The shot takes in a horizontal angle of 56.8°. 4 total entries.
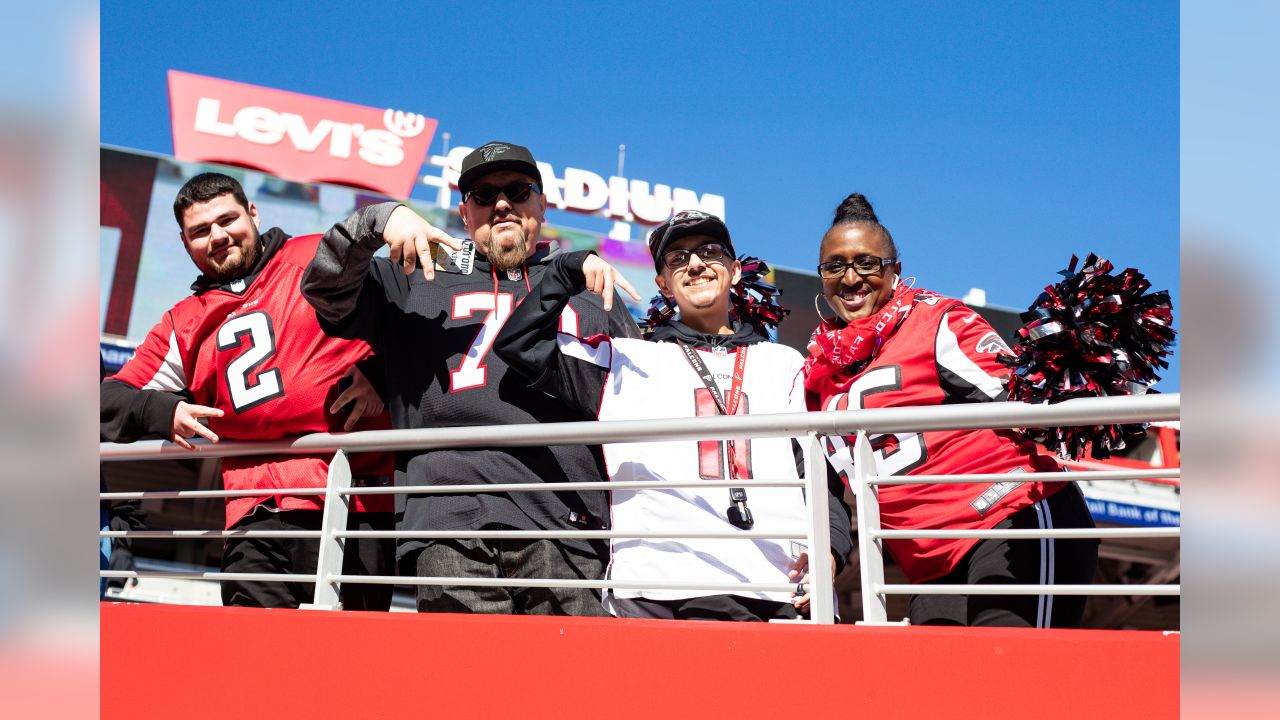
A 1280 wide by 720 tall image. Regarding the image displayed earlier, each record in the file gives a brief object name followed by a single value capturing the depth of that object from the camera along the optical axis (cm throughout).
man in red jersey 400
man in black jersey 348
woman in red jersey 332
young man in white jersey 341
